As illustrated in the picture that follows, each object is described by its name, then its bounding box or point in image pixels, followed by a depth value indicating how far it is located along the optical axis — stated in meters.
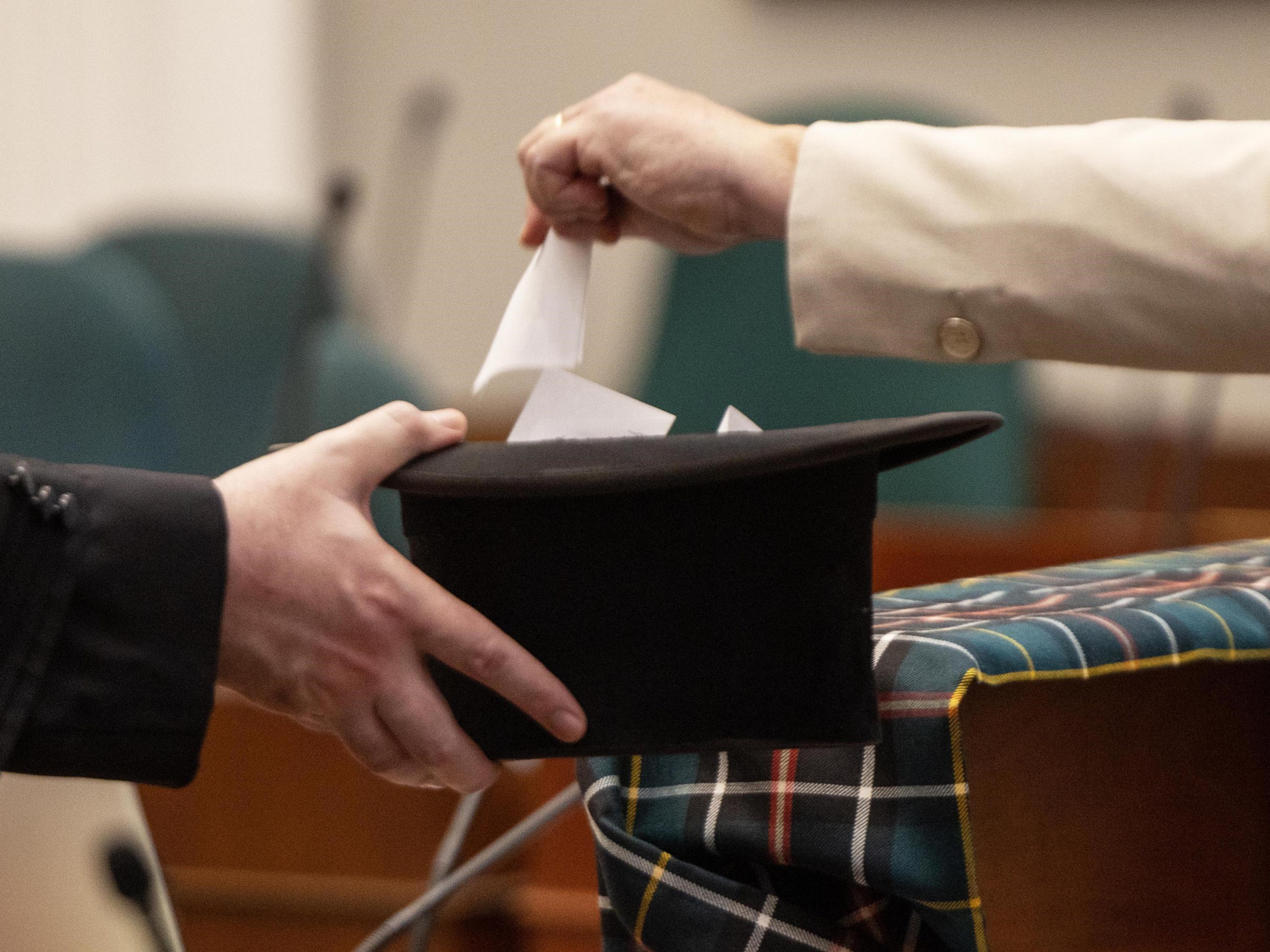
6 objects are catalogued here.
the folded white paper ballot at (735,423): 2.61
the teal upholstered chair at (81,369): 4.61
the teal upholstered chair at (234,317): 6.27
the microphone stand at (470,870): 2.69
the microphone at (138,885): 2.67
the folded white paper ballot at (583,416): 2.61
